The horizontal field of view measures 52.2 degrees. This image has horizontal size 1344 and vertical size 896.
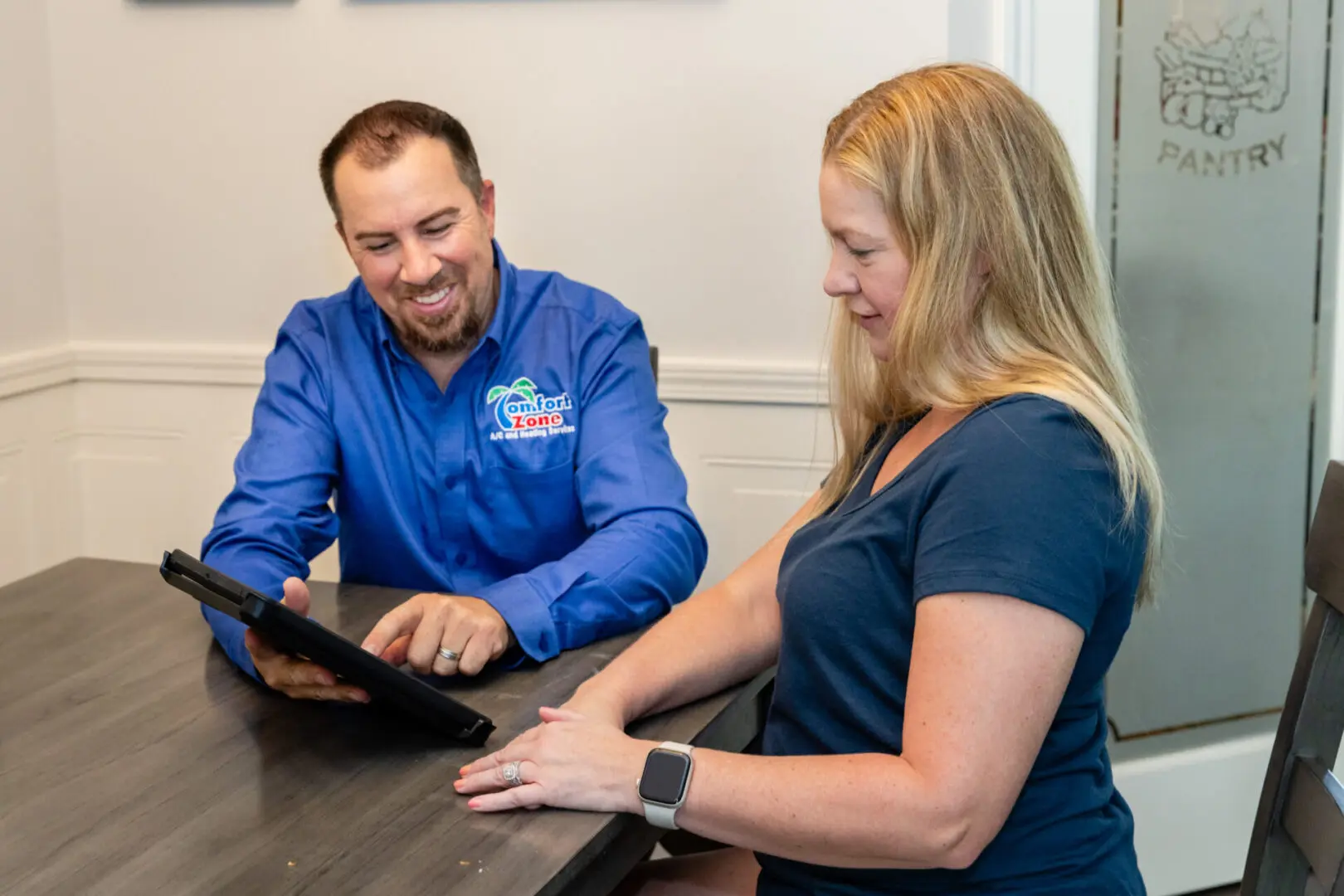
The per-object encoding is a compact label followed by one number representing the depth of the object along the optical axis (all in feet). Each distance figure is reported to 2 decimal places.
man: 6.19
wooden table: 3.52
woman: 3.67
